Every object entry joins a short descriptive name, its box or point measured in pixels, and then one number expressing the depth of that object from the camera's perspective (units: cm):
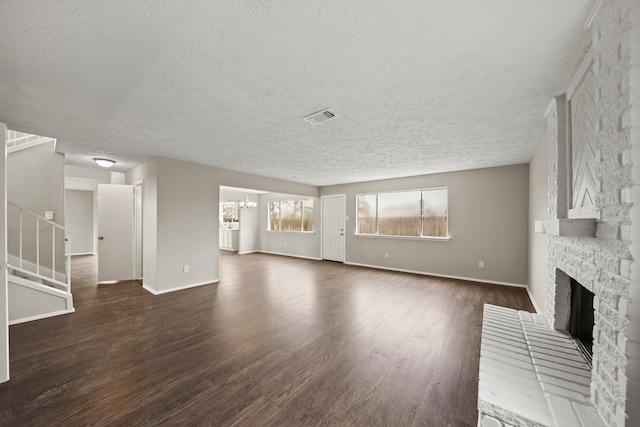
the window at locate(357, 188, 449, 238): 587
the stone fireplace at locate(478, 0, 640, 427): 106
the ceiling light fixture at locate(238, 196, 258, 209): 922
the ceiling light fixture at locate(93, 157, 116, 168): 448
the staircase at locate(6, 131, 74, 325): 316
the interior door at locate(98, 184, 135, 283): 504
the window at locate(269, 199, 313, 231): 857
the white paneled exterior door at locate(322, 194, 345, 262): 759
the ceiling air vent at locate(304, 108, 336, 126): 249
